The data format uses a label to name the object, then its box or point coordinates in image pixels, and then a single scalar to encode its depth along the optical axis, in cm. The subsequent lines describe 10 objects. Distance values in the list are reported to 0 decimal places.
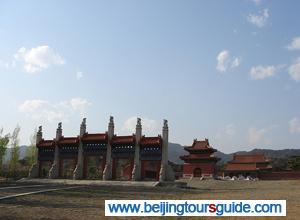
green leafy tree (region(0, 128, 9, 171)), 3945
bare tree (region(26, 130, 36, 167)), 4558
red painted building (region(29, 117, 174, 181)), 3316
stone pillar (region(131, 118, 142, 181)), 3278
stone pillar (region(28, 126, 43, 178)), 3815
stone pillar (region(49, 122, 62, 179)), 3681
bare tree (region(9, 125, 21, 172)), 4457
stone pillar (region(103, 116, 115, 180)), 3391
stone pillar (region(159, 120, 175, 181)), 3207
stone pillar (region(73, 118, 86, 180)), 3519
